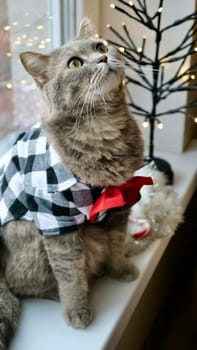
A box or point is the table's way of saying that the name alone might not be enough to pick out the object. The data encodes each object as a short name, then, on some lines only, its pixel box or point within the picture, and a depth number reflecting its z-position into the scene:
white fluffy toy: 1.25
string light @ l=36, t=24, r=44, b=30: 1.33
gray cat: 0.93
